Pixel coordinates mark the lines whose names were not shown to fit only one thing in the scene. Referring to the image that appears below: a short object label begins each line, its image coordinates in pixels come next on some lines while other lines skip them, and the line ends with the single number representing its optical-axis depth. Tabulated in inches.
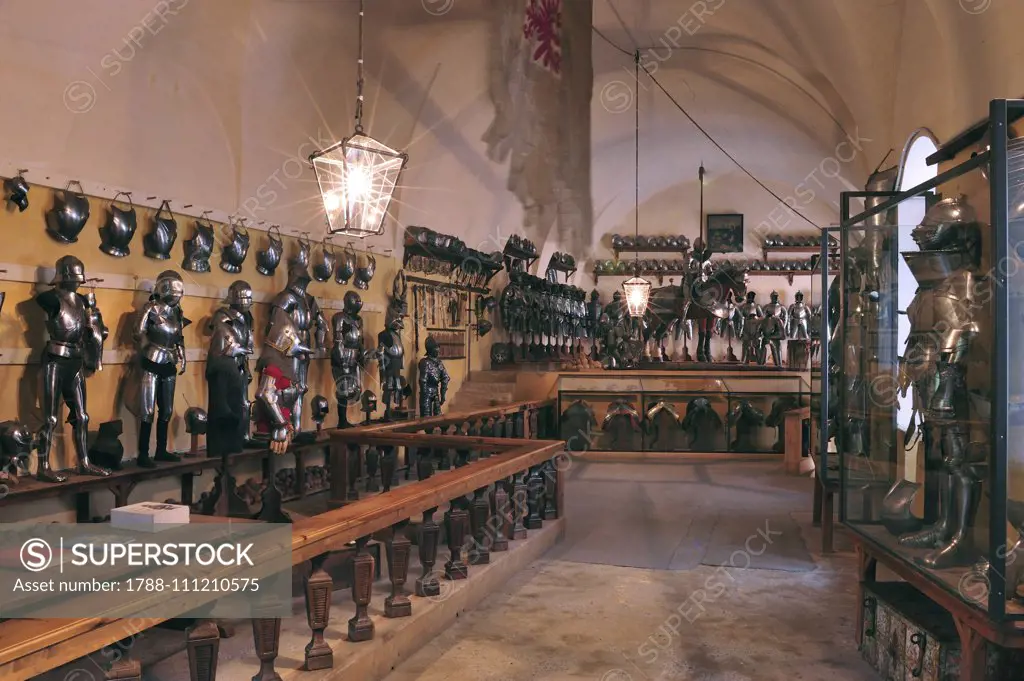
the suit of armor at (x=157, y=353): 216.8
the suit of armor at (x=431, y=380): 348.5
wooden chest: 107.7
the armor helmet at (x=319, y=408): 279.3
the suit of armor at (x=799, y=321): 589.9
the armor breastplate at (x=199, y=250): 242.1
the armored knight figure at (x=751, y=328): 582.2
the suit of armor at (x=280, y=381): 246.2
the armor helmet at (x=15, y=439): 173.5
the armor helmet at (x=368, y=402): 314.0
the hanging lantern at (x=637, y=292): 419.5
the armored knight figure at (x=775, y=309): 584.4
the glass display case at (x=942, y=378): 101.1
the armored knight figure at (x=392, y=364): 327.9
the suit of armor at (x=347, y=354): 302.2
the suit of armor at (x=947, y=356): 118.6
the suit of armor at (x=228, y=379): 236.1
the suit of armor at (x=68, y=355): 189.9
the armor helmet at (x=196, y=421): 235.5
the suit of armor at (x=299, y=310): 270.1
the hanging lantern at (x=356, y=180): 168.2
